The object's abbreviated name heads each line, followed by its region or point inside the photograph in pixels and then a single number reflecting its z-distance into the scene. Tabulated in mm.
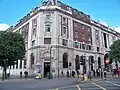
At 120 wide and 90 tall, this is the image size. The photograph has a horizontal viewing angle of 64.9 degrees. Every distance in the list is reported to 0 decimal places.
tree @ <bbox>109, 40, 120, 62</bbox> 27367
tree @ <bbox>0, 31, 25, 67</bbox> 19632
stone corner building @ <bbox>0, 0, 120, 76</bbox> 23298
